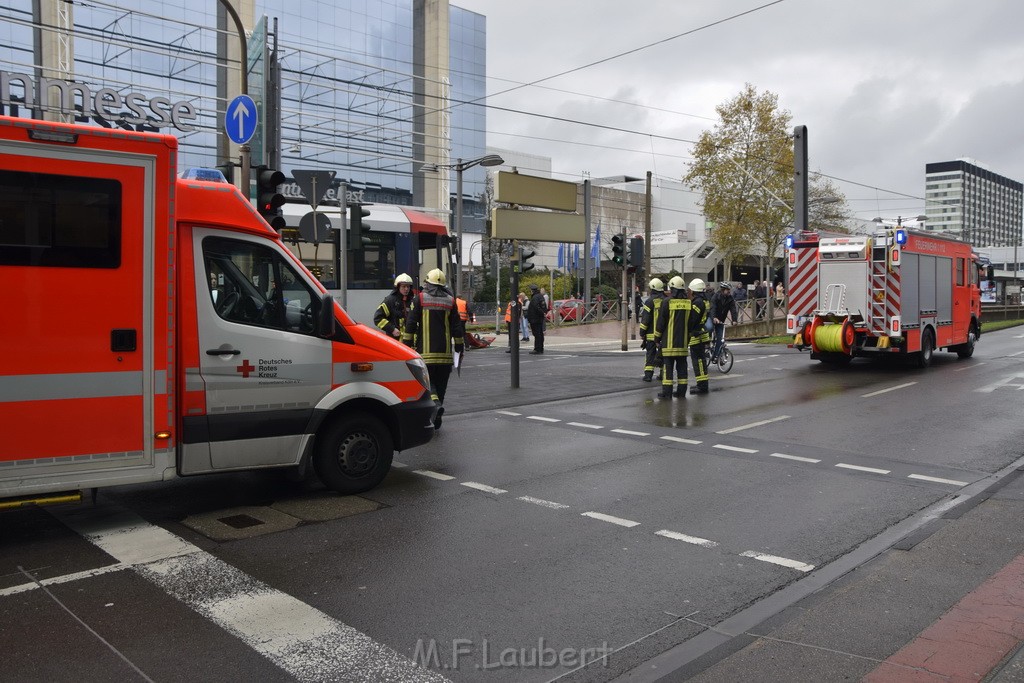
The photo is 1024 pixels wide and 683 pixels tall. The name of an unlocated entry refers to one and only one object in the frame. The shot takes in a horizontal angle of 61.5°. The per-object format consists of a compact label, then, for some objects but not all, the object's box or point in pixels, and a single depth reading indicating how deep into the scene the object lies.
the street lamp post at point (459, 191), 24.33
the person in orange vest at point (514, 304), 14.23
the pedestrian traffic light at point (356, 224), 12.85
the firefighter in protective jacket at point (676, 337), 13.41
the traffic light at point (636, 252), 22.87
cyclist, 17.39
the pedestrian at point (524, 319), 27.46
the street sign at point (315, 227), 12.38
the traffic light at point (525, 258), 16.55
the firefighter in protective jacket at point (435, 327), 9.63
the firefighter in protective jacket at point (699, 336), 13.66
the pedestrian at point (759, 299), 35.44
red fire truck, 17.05
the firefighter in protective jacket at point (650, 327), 14.91
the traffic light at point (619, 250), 23.36
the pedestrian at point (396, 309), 10.54
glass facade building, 38.00
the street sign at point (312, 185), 12.72
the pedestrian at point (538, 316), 23.56
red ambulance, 5.43
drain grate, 6.12
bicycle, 17.34
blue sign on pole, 12.41
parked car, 37.28
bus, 20.70
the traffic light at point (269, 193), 10.98
